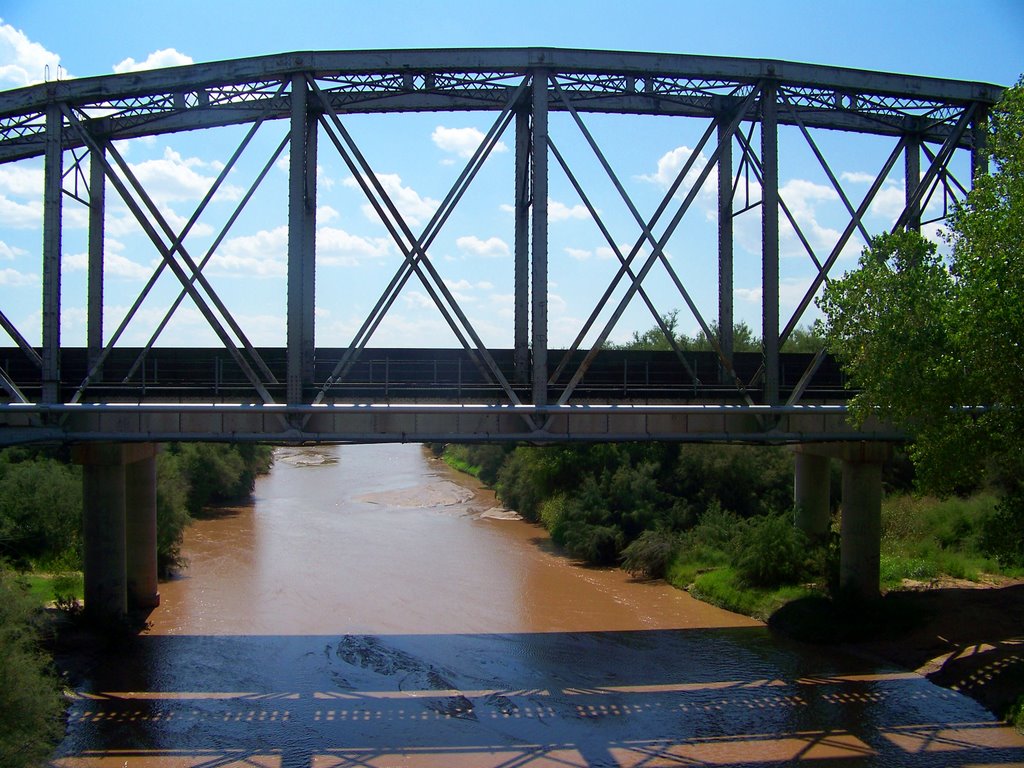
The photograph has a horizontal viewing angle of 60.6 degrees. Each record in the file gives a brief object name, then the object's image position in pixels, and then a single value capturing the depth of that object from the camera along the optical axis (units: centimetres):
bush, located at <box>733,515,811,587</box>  2177
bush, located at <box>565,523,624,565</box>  2884
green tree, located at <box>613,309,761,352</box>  4445
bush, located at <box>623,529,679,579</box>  2613
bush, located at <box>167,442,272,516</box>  3750
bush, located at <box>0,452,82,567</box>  2417
